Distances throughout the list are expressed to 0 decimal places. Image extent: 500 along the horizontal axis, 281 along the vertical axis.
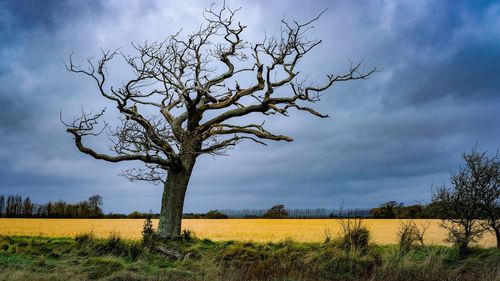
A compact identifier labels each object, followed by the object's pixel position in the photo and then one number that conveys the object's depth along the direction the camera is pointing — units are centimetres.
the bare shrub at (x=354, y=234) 1977
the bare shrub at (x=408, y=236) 2141
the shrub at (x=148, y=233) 2162
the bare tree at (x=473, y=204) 2148
